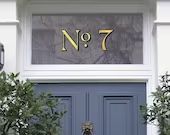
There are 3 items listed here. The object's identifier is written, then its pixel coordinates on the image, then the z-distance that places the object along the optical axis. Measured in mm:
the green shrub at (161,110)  5883
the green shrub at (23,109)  5730
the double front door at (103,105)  7051
